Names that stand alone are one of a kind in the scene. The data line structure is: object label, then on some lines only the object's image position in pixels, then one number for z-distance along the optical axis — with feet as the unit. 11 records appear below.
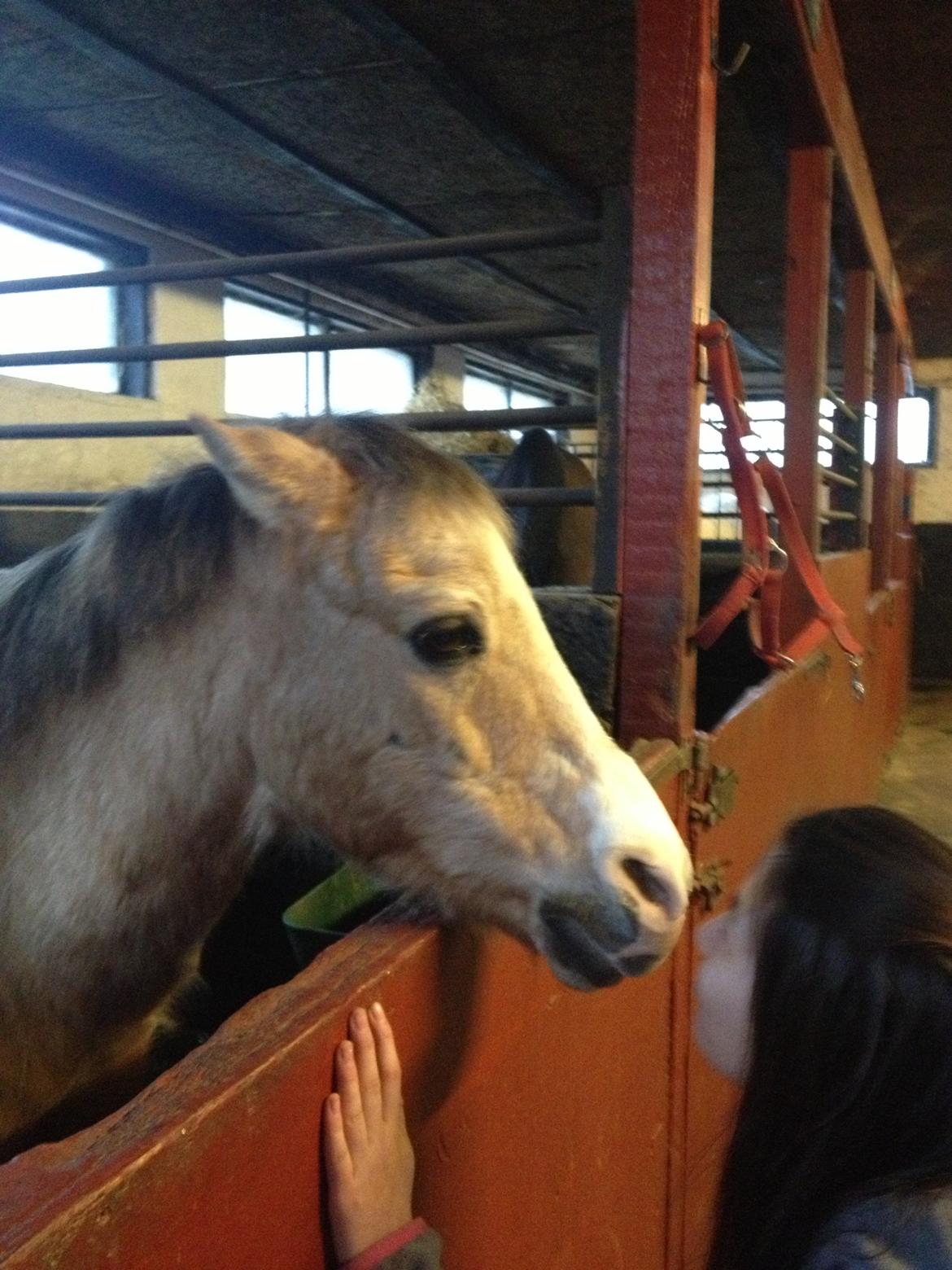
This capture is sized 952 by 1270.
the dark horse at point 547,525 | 11.46
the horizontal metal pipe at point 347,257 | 6.47
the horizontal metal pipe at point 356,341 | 6.74
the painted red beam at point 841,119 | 9.12
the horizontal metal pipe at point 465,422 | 6.36
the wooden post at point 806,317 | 10.22
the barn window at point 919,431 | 35.35
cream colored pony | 3.83
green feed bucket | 4.52
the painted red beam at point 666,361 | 5.73
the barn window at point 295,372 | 21.02
